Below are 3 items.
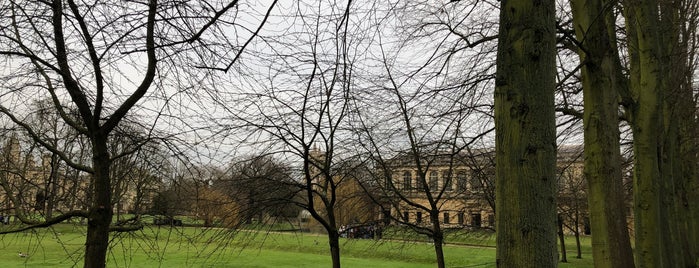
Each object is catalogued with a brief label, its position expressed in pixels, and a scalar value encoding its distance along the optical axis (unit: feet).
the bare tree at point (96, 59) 15.20
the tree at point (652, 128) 23.35
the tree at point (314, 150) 24.06
